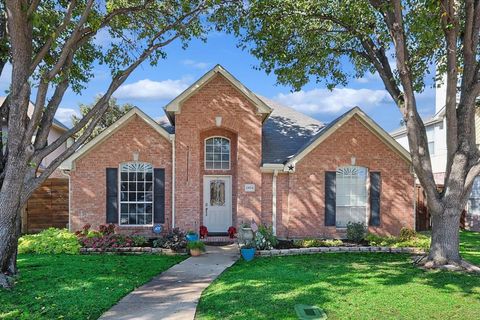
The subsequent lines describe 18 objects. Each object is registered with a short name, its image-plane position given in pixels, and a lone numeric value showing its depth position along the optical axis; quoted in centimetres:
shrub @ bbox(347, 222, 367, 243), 1339
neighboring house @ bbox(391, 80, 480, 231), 2272
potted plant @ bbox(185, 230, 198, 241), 1294
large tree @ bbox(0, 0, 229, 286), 817
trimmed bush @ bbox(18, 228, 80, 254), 1198
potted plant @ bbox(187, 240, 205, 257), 1180
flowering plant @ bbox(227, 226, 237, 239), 1416
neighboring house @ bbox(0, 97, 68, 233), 1661
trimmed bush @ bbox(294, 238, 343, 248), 1259
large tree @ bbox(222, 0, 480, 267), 929
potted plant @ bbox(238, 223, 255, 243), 1226
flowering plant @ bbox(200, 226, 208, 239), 1437
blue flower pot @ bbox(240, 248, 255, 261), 1112
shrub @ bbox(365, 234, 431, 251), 1270
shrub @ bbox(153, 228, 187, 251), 1235
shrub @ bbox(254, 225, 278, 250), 1188
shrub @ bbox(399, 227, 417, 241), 1340
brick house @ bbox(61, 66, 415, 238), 1416
